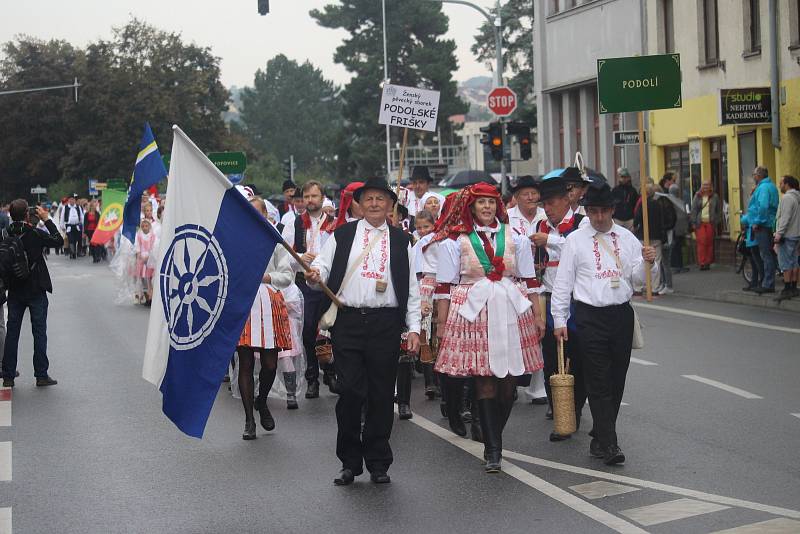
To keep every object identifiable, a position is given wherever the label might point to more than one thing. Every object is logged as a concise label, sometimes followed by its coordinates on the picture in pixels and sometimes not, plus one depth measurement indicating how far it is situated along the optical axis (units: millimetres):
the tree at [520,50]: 64500
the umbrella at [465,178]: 47766
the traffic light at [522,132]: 29391
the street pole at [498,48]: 35669
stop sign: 30719
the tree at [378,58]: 82688
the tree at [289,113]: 154500
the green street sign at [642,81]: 20078
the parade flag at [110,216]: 30344
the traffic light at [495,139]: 29323
